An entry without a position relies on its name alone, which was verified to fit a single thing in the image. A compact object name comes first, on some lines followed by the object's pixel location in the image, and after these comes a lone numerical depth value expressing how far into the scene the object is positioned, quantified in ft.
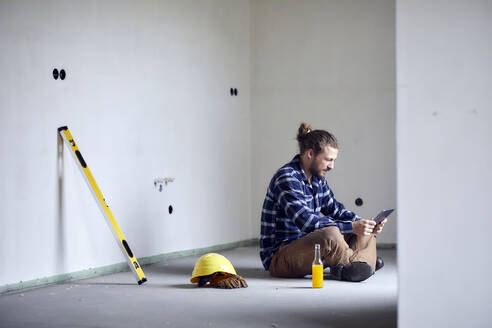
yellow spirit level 14.76
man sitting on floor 14.46
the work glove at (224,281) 13.89
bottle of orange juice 13.73
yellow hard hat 13.99
